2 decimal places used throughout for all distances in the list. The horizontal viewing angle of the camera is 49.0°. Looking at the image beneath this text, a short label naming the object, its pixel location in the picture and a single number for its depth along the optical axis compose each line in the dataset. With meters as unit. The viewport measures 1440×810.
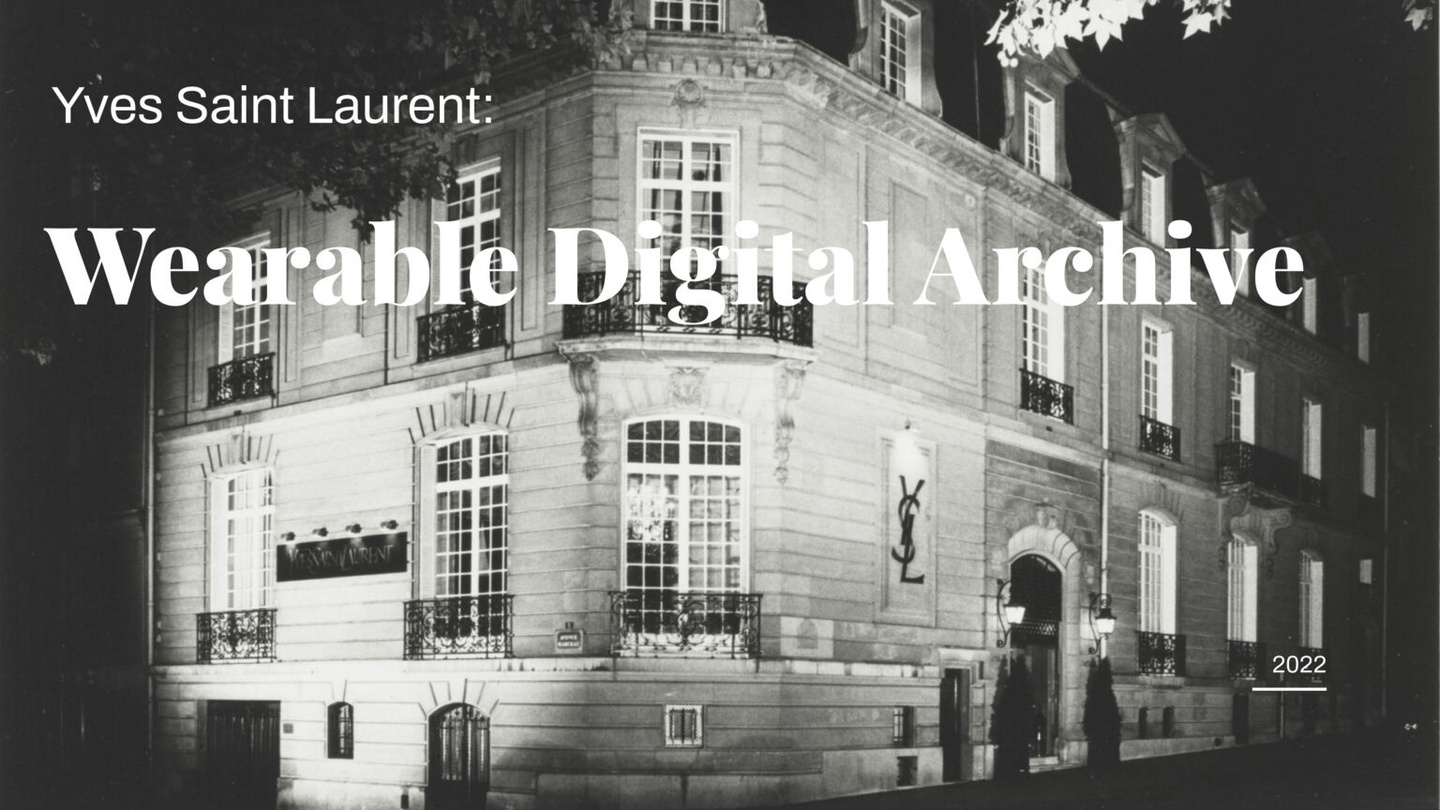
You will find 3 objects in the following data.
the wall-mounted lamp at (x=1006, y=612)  24.89
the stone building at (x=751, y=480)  20.73
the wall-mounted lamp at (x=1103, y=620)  25.52
